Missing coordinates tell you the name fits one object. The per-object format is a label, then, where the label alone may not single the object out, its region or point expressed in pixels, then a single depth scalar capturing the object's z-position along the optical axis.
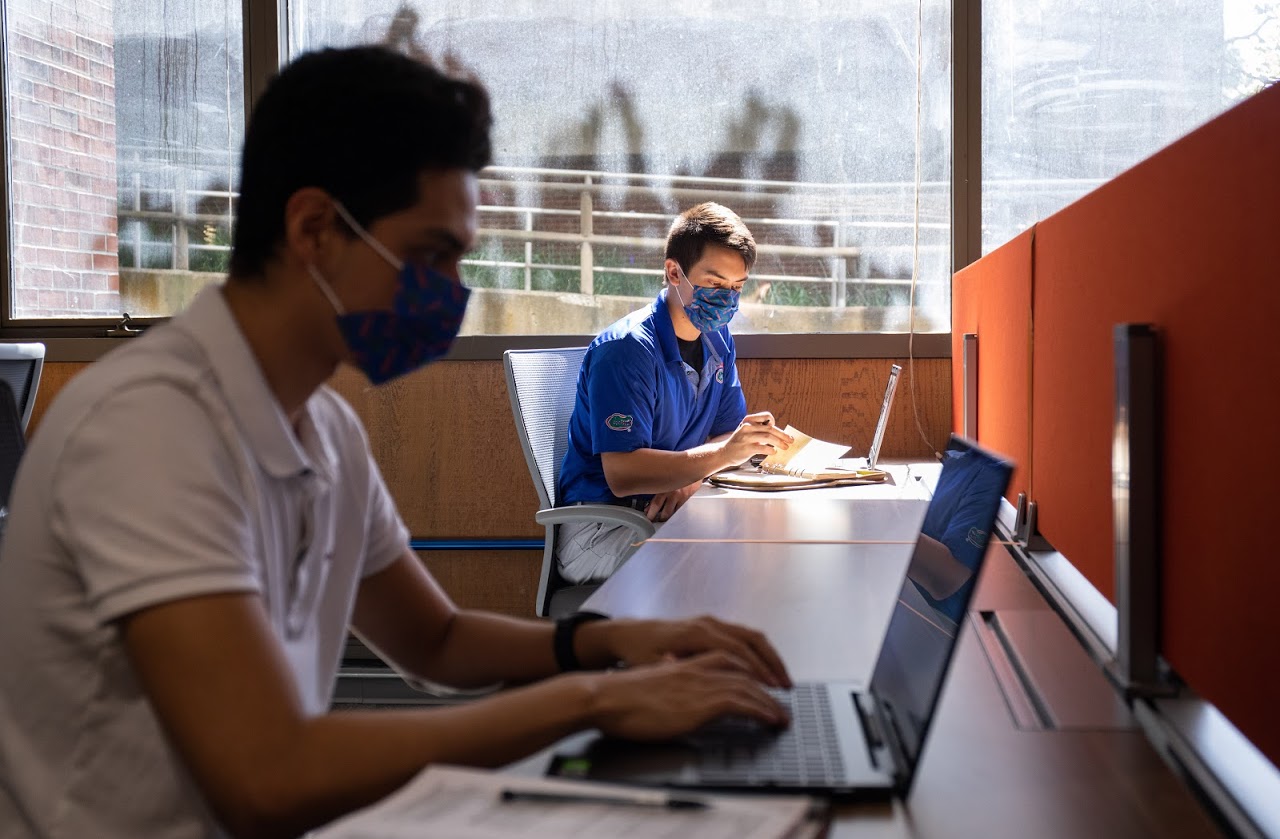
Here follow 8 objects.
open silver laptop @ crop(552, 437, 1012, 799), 0.87
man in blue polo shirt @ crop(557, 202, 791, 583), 2.72
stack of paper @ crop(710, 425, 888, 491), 2.70
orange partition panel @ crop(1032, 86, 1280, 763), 0.90
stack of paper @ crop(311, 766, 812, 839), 0.70
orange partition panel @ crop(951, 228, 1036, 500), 1.98
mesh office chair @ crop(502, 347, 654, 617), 2.52
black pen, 0.74
